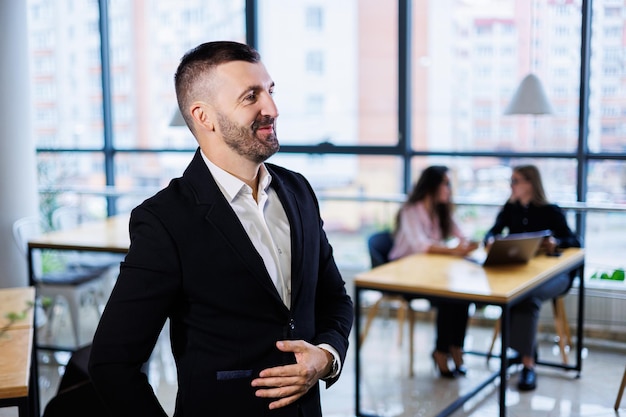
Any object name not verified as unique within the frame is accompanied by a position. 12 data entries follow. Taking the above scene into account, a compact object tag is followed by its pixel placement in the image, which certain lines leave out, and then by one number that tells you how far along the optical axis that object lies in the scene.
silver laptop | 4.11
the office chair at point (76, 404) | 2.44
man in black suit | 1.53
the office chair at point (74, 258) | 5.71
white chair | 5.07
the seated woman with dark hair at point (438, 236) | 4.59
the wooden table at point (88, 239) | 4.76
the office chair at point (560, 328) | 4.73
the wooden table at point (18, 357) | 2.37
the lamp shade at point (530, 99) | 4.95
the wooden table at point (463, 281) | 3.59
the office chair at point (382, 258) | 4.80
